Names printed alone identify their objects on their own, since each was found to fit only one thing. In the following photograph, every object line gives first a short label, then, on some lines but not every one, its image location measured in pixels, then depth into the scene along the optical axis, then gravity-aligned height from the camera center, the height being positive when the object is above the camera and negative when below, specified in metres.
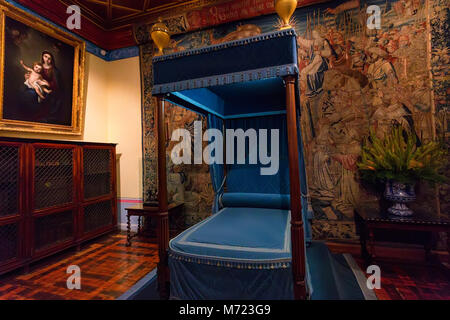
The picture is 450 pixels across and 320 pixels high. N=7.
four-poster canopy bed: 1.74 -0.67
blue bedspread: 1.78 -0.70
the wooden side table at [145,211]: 3.65 -0.75
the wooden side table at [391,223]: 2.55 -0.74
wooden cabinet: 2.82 -0.42
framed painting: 3.05 +1.50
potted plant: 2.70 -0.03
